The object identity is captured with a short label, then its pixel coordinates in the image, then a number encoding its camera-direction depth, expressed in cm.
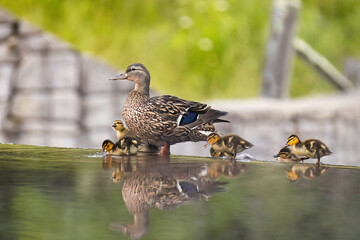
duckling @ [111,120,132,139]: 1179
